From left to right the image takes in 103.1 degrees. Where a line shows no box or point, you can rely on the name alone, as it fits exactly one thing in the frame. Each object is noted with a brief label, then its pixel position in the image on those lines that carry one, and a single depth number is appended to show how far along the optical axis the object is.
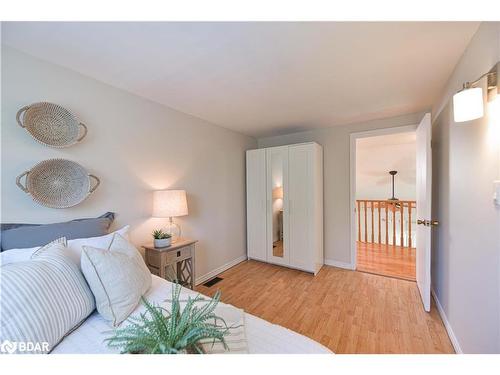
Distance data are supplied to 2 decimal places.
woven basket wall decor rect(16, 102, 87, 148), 1.33
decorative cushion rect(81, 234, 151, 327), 1.01
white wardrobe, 2.79
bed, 0.83
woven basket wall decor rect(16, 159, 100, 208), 1.35
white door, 1.87
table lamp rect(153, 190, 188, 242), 1.98
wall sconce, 0.99
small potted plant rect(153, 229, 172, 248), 1.93
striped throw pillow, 0.75
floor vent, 2.54
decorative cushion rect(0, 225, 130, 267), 1.02
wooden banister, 3.86
